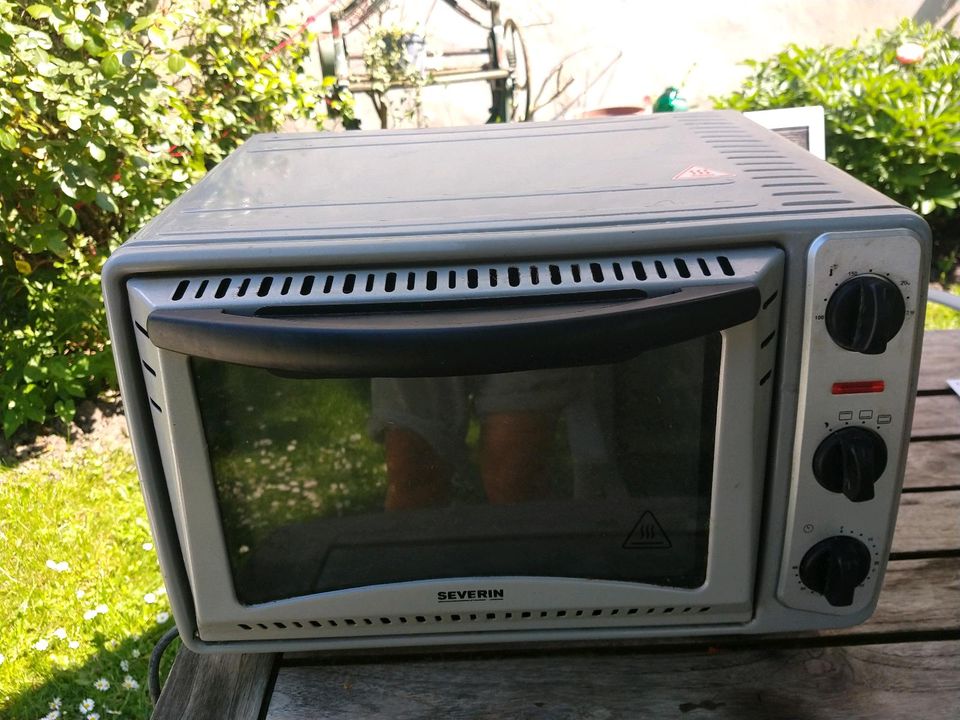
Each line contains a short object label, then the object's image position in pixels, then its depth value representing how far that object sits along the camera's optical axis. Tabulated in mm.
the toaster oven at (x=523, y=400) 583
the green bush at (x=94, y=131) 1677
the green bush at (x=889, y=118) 2719
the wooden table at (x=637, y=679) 709
